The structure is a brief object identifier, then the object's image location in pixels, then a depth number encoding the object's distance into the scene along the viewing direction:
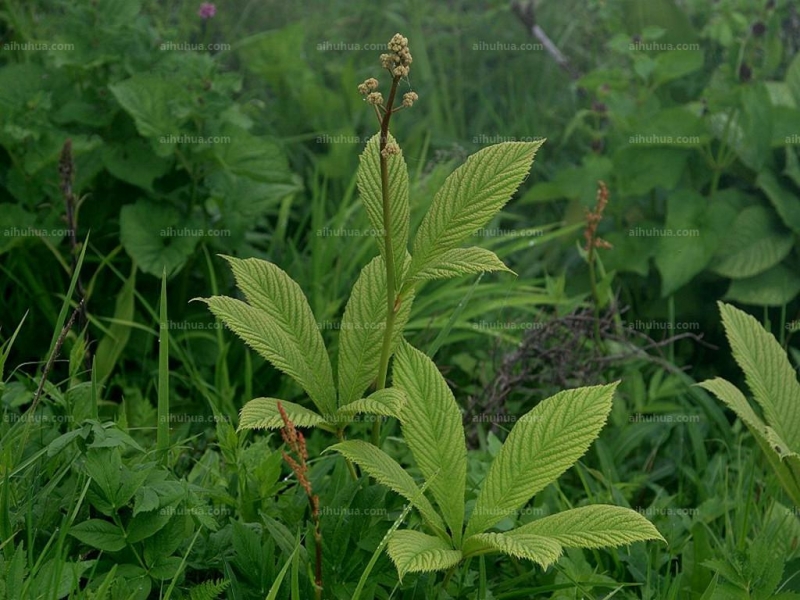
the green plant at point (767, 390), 1.89
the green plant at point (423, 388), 1.51
